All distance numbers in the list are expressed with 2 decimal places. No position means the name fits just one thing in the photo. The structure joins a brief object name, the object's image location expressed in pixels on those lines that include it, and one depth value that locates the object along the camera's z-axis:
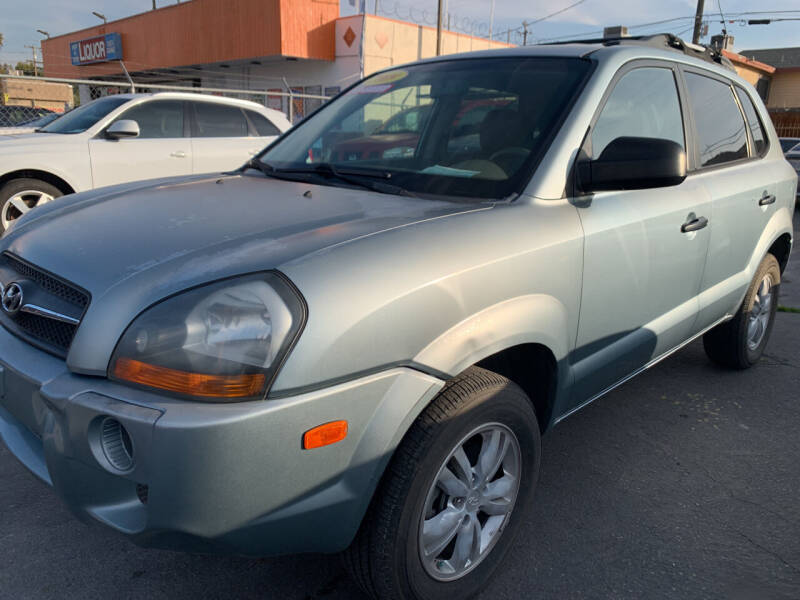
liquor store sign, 28.00
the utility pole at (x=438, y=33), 21.14
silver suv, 1.46
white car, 6.38
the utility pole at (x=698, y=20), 23.99
